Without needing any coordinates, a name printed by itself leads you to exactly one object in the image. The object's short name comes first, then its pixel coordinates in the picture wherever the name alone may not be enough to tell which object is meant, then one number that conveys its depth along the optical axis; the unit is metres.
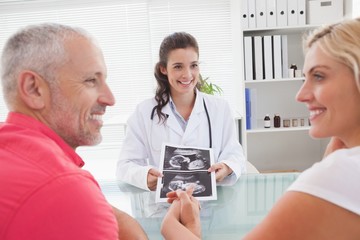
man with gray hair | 0.62
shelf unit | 3.29
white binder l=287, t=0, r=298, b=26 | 2.95
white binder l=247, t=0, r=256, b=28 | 2.97
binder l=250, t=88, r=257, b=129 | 3.09
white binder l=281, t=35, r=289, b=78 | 2.98
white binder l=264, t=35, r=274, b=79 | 2.96
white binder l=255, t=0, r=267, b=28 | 2.96
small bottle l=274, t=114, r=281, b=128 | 3.15
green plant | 2.96
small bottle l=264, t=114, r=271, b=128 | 3.12
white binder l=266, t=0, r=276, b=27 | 2.95
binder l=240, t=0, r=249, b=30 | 2.96
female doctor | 1.85
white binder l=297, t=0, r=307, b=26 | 2.95
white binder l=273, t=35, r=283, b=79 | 2.96
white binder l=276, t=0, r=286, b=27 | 2.95
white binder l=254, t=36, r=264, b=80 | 2.96
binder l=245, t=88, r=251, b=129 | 3.07
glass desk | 1.14
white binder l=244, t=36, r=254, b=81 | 2.96
